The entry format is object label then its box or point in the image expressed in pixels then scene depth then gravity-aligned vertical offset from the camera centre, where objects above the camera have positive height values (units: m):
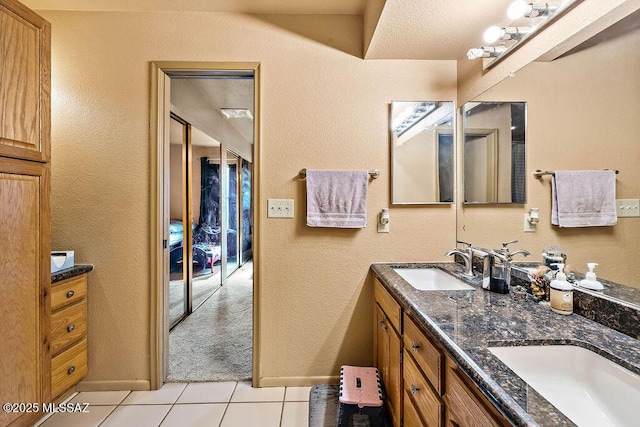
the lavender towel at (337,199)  1.70 +0.09
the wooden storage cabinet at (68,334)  1.48 -0.71
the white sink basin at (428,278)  1.55 -0.39
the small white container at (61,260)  1.53 -0.28
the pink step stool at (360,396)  1.30 -0.93
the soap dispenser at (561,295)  0.94 -0.29
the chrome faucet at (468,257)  1.53 -0.25
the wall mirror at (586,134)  0.80 +0.28
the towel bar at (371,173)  1.73 +0.26
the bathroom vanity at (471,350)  0.57 -0.36
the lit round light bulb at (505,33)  1.25 +0.86
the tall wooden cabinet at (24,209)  1.17 +0.02
